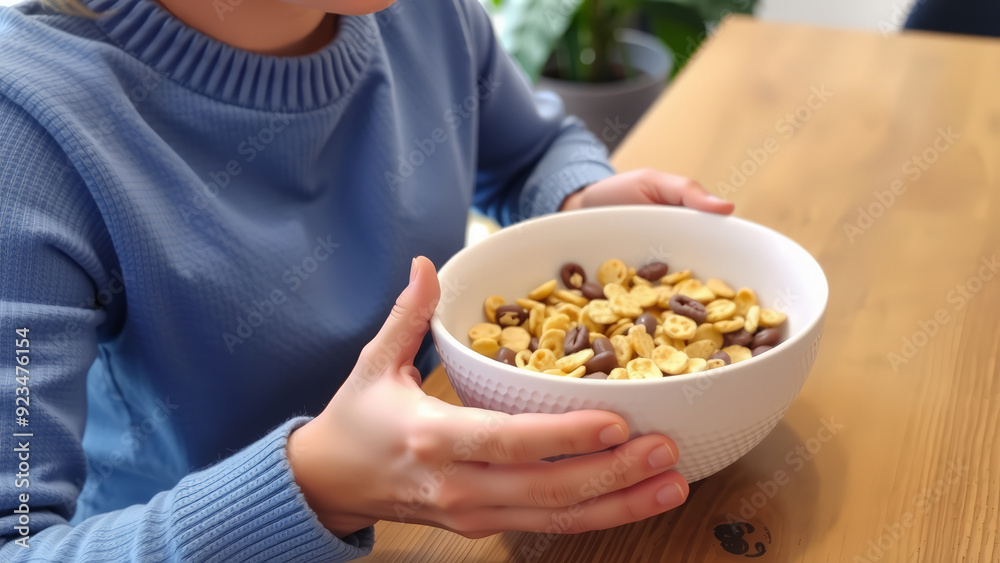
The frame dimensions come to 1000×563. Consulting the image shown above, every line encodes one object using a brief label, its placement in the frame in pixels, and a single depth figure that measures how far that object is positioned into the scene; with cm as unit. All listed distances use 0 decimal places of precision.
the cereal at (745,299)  69
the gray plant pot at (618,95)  232
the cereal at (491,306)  70
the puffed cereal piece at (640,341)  62
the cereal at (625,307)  67
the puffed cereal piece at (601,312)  67
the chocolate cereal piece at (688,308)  66
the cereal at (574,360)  59
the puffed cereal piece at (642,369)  57
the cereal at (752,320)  65
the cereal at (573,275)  75
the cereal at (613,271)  74
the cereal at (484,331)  67
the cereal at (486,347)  65
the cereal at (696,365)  59
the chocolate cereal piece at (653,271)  73
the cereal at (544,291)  72
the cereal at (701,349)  65
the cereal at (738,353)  63
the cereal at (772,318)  65
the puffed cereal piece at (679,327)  63
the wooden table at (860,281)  58
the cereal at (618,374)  57
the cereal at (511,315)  69
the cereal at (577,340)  63
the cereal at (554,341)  65
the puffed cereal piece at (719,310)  67
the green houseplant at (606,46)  211
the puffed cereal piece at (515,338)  66
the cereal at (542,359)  61
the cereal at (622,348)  62
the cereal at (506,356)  63
